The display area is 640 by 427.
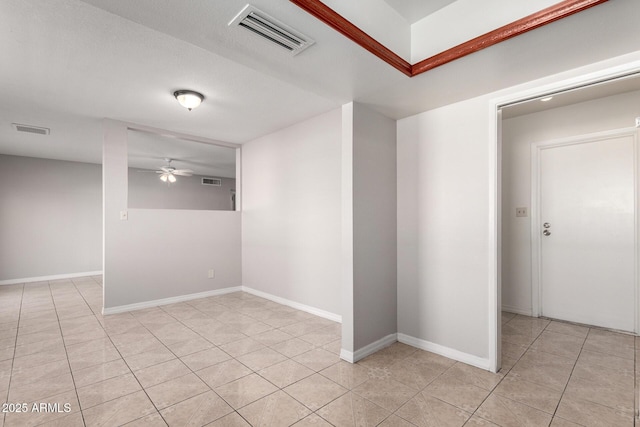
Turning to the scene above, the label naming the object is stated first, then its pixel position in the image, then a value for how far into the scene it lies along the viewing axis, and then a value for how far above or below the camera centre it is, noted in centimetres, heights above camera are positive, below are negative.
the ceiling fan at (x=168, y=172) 660 +98
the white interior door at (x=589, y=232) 321 -21
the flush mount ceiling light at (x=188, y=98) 307 +120
